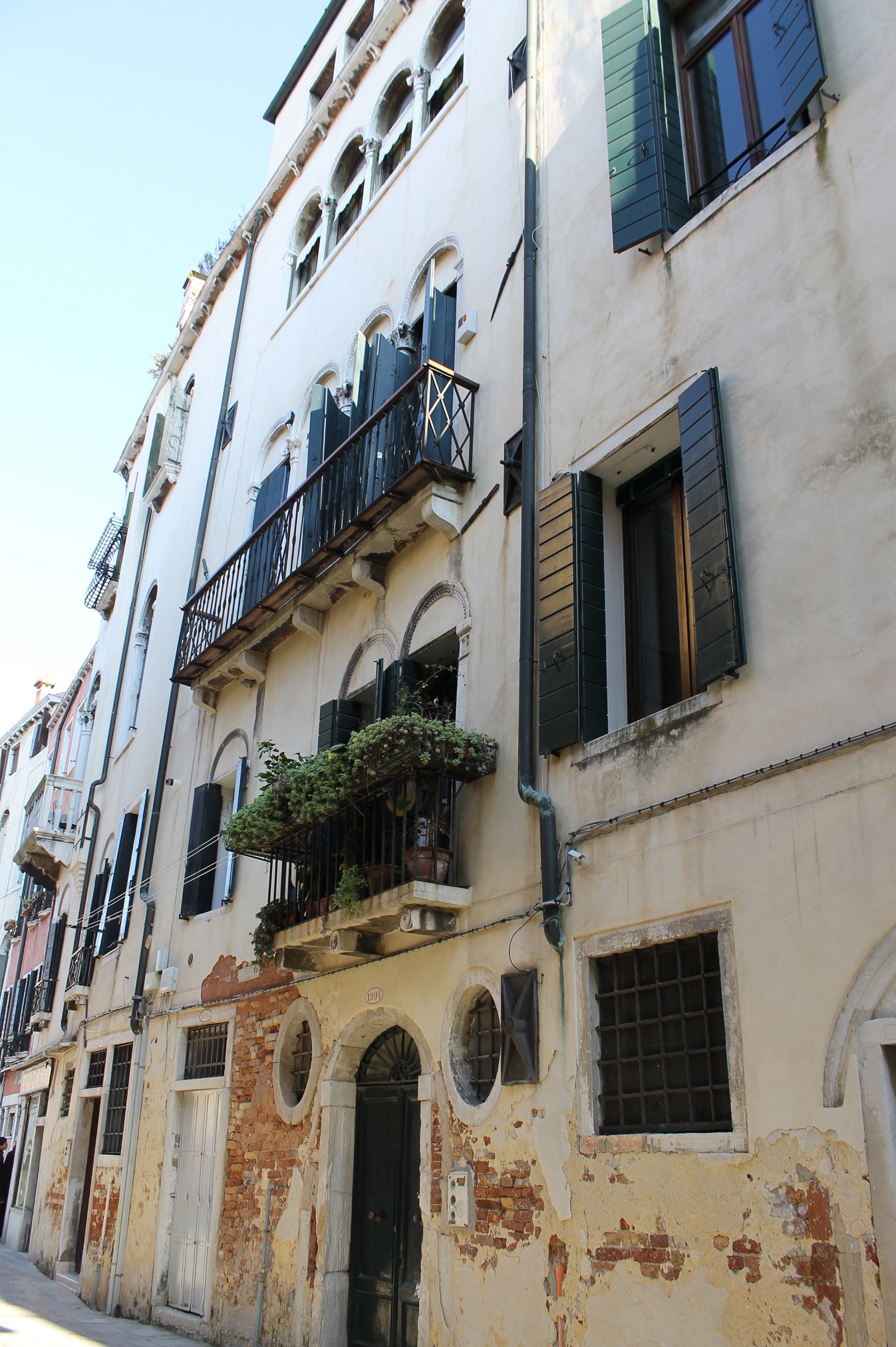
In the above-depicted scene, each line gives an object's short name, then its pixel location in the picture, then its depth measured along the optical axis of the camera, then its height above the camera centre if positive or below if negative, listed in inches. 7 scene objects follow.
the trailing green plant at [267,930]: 343.0 +58.6
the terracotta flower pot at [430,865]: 285.1 +65.4
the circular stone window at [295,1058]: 350.0 +21.7
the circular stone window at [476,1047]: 271.7 +20.1
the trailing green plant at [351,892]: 294.2 +60.4
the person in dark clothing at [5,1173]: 833.5 -35.9
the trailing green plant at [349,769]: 276.8 +90.4
